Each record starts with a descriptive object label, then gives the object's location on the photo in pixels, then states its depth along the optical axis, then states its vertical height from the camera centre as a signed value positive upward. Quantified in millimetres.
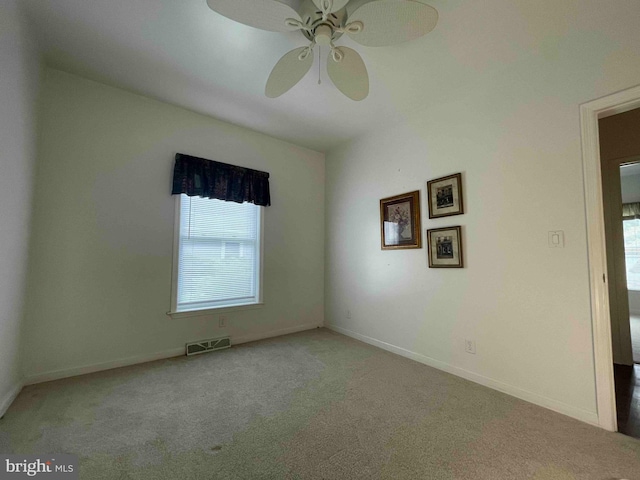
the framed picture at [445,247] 2477 +84
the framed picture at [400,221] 2855 +393
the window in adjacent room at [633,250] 5027 +98
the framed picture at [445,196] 2494 +585
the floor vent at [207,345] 2902 -1008
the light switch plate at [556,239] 1896 +119
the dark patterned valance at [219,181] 2918 +897
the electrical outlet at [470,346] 2348 -814
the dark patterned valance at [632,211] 4969 +843
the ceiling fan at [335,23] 1394 +1324
